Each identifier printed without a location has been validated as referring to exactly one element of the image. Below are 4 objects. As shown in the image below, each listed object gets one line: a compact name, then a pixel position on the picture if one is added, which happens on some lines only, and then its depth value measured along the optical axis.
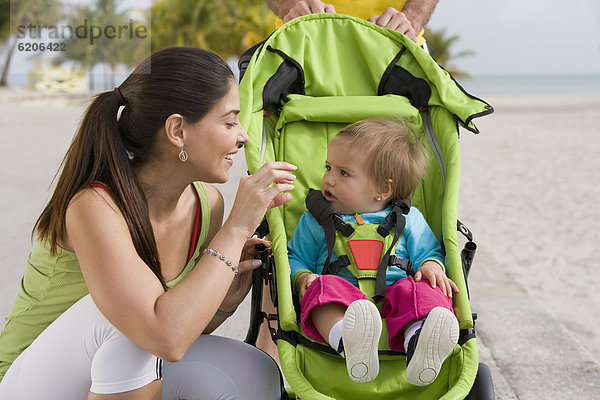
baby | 1.99
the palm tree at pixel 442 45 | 38.09
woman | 1.98
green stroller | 2.54
